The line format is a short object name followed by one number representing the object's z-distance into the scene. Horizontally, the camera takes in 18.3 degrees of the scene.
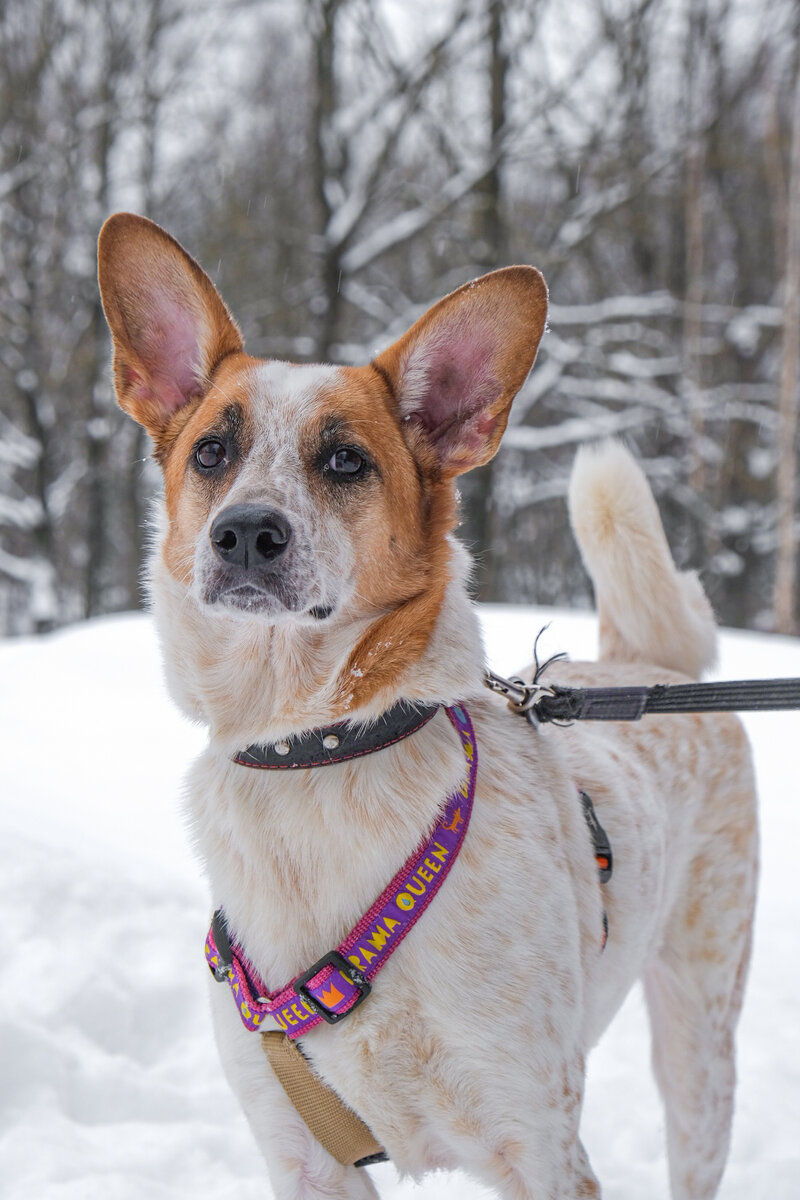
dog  1.23
